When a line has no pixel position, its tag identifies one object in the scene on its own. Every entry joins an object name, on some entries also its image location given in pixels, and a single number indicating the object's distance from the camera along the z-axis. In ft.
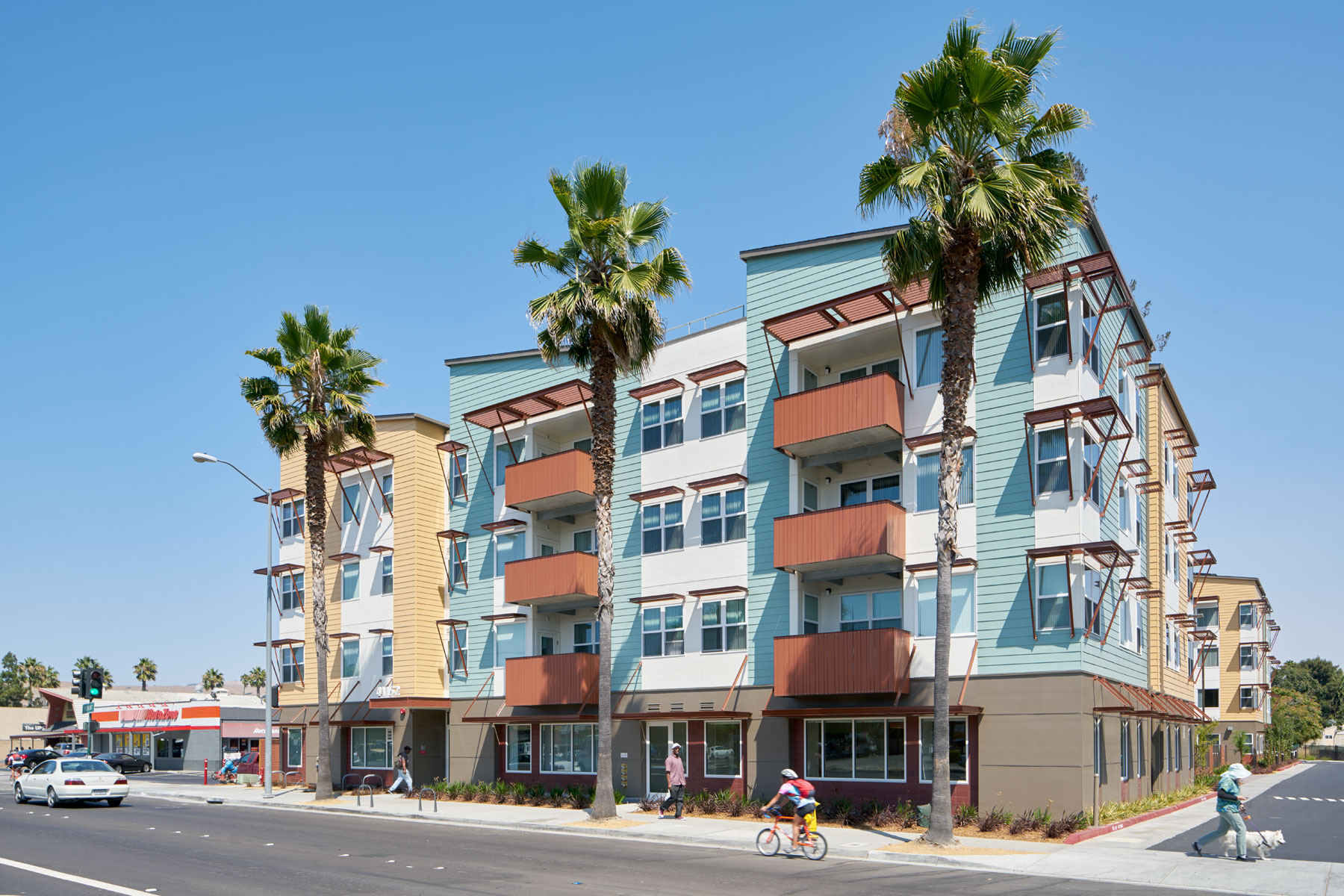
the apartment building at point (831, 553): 83.71
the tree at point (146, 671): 374.22
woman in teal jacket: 65.16
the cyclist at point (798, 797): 65.87
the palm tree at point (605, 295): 91.25
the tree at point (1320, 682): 456.45
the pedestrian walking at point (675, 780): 89.25
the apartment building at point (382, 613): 128.06
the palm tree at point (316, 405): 116.37
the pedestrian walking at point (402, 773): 119.44
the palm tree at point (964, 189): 71.92
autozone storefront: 220.84
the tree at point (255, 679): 362.12
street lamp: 116.98
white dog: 65.36
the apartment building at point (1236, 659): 227.40
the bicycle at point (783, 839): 66.33
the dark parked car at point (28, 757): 199.81
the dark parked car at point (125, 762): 208.85
